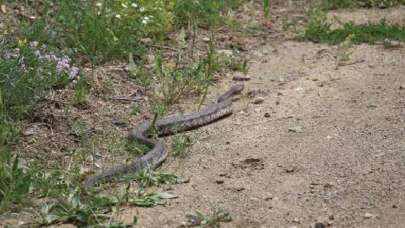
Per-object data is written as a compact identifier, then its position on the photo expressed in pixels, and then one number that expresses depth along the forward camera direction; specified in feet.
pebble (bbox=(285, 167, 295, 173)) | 38.54
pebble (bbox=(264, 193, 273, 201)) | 35.68
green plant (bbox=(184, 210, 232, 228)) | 33.31
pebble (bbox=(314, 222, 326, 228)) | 32.74
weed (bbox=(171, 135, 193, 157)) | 41.58
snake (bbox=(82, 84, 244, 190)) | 37.83
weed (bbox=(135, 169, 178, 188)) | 37.53
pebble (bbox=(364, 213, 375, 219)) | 33.17
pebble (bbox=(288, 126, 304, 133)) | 43.81
